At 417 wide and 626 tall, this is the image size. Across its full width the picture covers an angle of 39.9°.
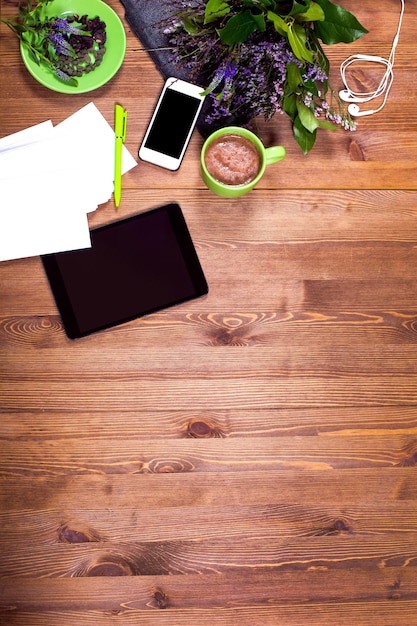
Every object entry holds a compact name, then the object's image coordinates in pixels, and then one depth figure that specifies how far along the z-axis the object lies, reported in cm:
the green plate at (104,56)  100
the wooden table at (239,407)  105
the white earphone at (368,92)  107
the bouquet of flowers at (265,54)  85
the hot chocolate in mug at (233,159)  100
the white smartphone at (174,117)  103
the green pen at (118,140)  102
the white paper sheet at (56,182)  102
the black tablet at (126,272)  104
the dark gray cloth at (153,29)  103
